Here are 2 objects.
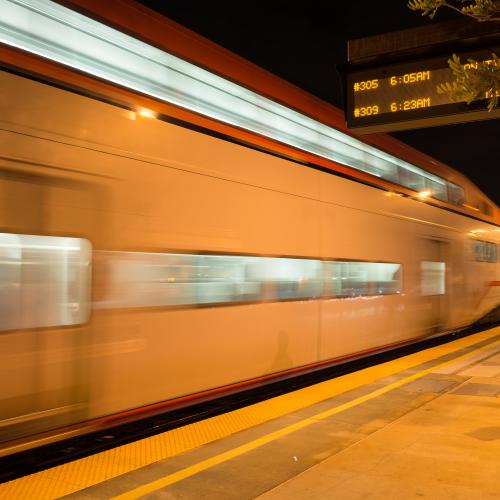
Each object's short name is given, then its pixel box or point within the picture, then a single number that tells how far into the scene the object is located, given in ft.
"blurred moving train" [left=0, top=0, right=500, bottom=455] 14.28
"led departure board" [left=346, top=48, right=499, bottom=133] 21.68
